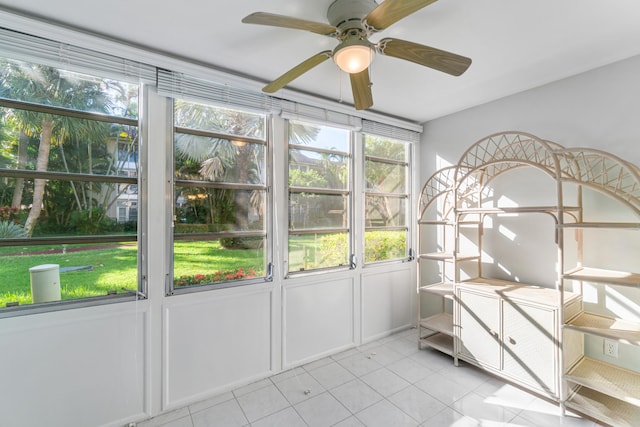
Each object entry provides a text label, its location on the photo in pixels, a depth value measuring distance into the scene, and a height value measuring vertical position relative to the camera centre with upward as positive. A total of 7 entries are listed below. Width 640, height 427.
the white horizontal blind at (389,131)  3.08 +0.99
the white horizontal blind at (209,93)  2.01 +0.97
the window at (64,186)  1.65 +0.20
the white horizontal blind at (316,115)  2.53 +0.99
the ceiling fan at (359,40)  1.21 +0.83
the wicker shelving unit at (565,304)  1.83 -0.72
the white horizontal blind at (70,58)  1.58 +0.99
